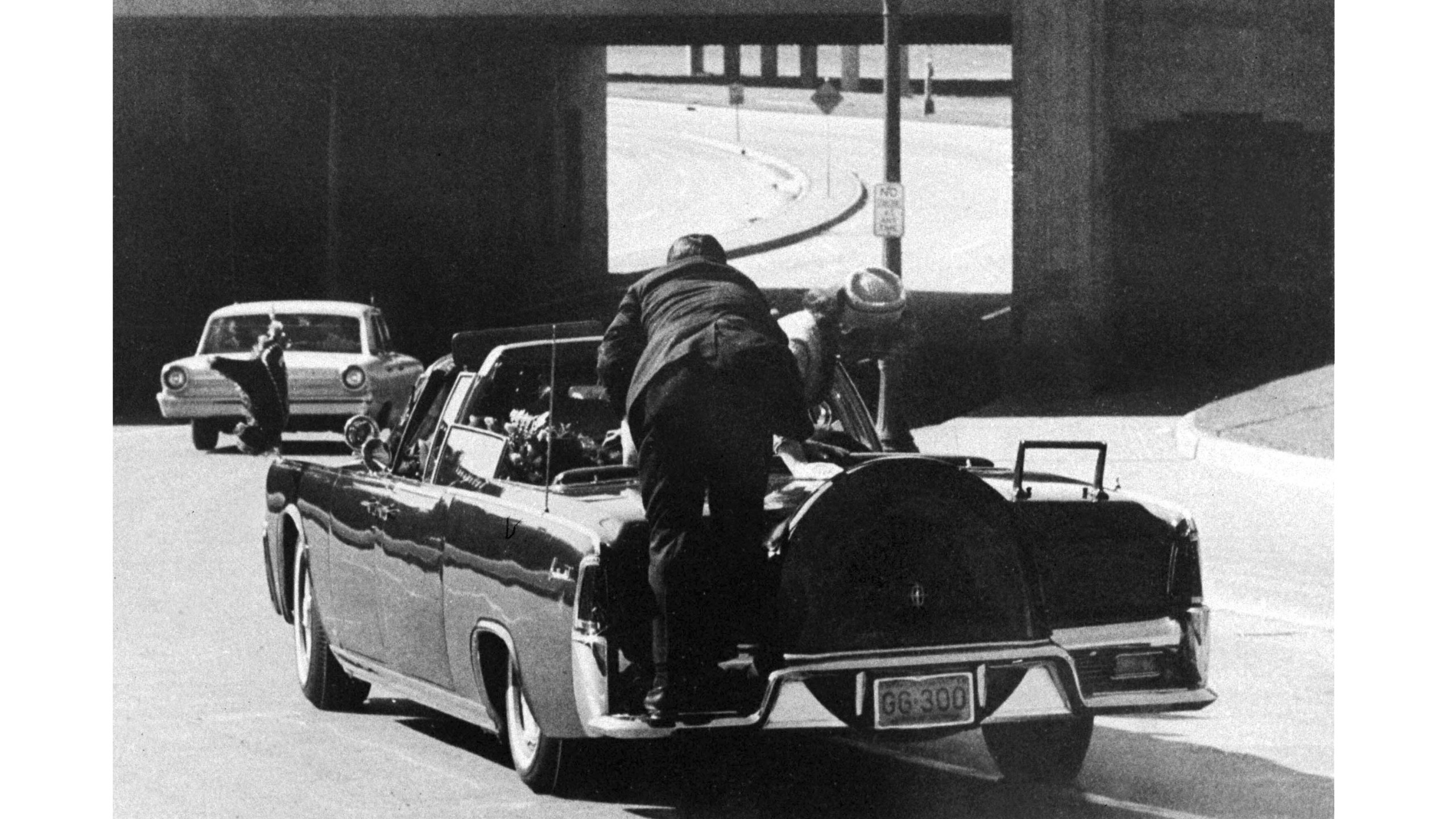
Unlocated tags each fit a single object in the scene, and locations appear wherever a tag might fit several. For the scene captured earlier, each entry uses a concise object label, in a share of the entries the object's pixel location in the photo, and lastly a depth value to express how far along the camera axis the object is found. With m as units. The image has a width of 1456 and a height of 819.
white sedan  23.23
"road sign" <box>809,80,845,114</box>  57.75
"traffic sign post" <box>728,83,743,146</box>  83.31
